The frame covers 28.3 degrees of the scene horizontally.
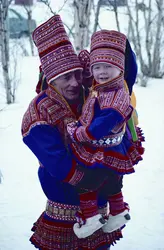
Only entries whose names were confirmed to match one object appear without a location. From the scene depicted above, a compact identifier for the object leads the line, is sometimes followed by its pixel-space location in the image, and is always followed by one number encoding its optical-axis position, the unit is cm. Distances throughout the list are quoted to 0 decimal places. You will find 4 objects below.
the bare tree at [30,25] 1342
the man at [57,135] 146
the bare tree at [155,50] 963
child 143
